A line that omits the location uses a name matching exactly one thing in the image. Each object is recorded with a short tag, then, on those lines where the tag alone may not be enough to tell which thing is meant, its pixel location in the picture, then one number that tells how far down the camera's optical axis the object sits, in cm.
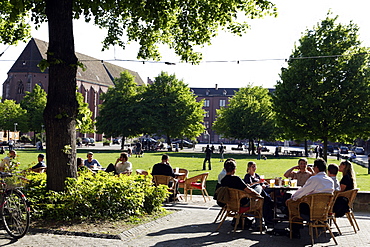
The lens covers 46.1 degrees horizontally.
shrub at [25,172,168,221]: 838
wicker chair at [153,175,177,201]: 1183
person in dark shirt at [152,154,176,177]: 1202
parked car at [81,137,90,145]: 7925
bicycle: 722
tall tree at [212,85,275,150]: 5886
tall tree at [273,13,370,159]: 2297
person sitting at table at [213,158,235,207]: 975
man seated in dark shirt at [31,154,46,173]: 1300
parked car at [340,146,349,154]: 6968
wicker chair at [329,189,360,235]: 859
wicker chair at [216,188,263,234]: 841
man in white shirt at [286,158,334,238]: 802
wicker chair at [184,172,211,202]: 1288
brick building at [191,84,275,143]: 13138
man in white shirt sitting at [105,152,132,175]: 1289
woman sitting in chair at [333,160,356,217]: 862
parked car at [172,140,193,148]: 7852
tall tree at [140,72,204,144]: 6278
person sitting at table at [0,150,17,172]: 1312
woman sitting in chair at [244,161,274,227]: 911
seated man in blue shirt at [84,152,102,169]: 1457
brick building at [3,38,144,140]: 8681
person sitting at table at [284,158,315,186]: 1095
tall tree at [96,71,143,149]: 6300
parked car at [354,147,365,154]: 7176
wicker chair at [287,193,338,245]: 782
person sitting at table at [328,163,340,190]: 884
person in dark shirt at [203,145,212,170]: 2859
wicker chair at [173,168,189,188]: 1309
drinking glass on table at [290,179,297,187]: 961
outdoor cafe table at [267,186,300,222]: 920
